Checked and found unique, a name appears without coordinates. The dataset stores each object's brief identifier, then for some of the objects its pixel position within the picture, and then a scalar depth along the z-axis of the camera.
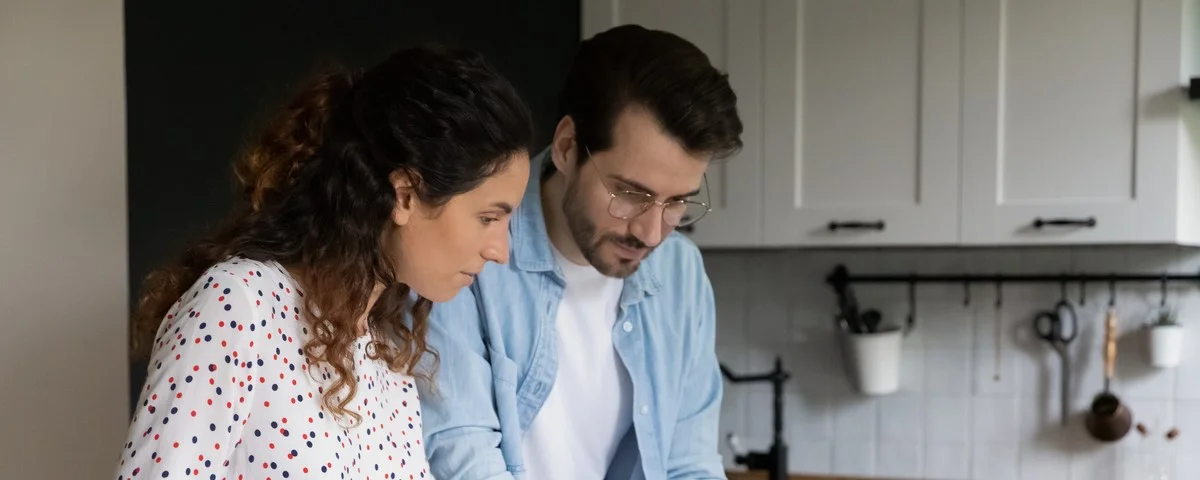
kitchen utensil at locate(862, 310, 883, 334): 2.47
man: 1.32
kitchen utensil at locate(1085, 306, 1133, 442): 2.28
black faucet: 2.36
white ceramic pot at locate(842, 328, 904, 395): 2.43
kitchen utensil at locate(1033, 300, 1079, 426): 2.34
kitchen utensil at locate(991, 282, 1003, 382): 2.41
